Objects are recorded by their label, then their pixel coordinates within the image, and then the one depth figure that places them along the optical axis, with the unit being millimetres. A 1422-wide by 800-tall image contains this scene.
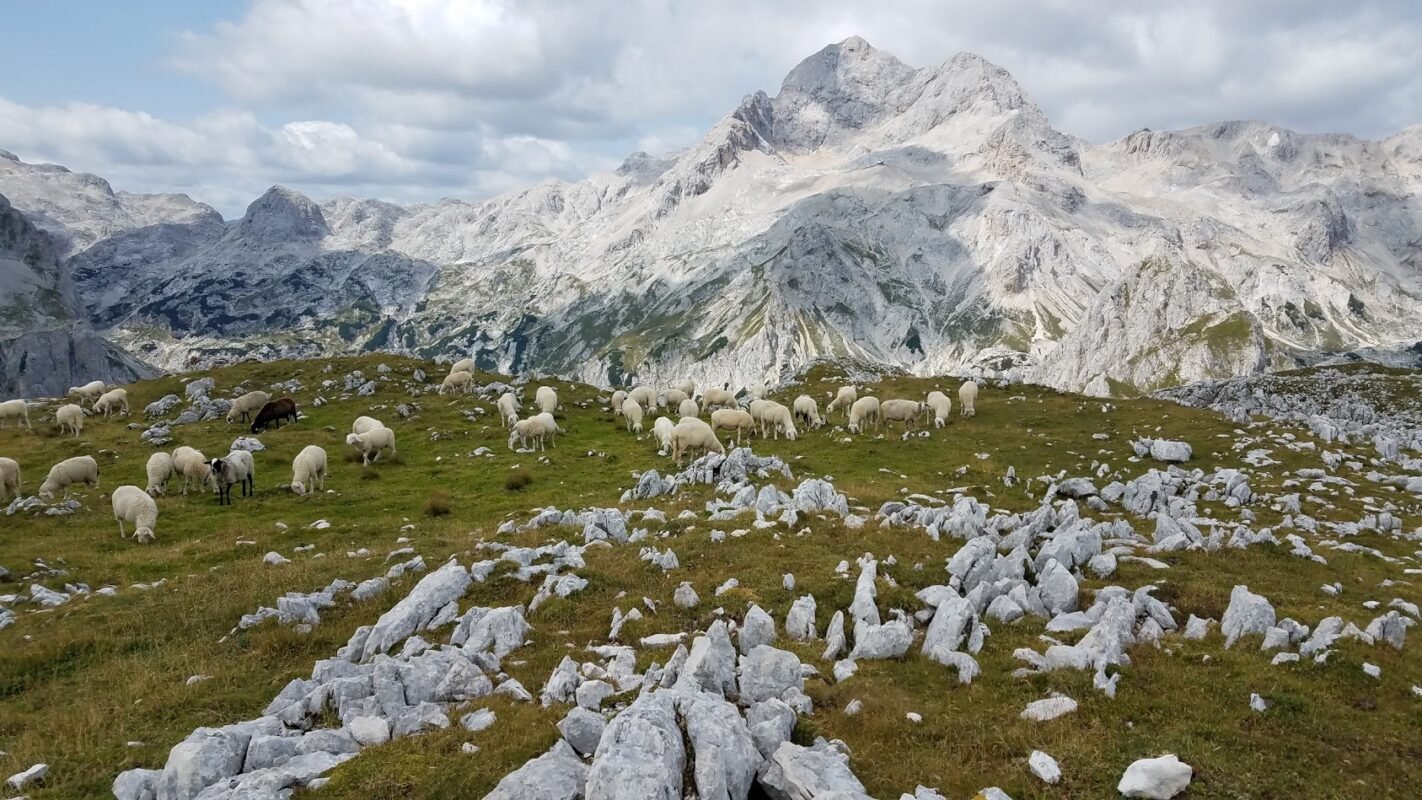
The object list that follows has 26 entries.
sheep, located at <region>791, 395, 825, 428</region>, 55281
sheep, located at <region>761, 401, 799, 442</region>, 50834
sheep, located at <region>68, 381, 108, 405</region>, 65644
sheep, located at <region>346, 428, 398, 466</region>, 42344
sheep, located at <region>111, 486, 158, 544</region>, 29016
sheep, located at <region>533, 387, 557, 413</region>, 57344
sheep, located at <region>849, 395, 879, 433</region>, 51388
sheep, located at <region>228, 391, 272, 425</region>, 53625
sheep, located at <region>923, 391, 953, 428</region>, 53062
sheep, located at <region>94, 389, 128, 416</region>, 58656
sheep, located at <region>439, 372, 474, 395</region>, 65312
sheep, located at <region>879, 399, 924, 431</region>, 52469
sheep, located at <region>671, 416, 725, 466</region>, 40875
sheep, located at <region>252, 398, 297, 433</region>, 50550
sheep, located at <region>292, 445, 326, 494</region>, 35906
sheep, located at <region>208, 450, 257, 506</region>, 34938
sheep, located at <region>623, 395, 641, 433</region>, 53938
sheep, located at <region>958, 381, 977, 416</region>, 57250
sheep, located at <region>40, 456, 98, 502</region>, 34625
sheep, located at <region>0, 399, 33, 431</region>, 53500
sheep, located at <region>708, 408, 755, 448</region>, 48484
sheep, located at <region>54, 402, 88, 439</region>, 50125
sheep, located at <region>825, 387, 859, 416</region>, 58844
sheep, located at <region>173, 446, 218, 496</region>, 36594
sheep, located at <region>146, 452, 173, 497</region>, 35531
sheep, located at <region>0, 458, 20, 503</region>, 33781
